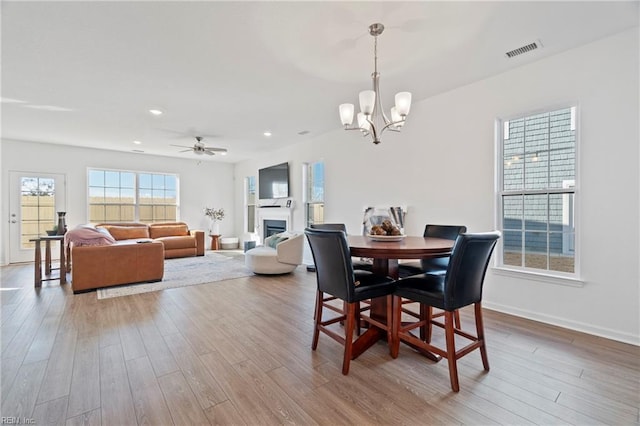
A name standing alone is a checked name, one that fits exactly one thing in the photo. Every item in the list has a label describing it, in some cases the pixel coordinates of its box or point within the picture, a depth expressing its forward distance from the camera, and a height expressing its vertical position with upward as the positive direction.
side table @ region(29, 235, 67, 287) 4.14 -0.83
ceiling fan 5.67 +1.21
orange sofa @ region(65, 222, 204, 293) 3.87 -0.72
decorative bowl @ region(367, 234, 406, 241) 2.52 -0.24
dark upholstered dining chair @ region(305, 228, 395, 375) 1.98 -0.53
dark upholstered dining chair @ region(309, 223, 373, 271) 2.75 -0.52
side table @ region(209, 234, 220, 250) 8.29 -0.90
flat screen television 6.68 +0.71
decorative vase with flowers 8.46 -0.22
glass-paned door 6.00 +0.08
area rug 4.05 -1.10
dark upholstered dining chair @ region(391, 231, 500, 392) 1.80 -0.54
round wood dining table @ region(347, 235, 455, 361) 1.95 -0.30
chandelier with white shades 2.37 +0.87
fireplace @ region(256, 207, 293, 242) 6.70 -0.26
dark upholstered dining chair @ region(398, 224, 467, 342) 2.40 -0.55
